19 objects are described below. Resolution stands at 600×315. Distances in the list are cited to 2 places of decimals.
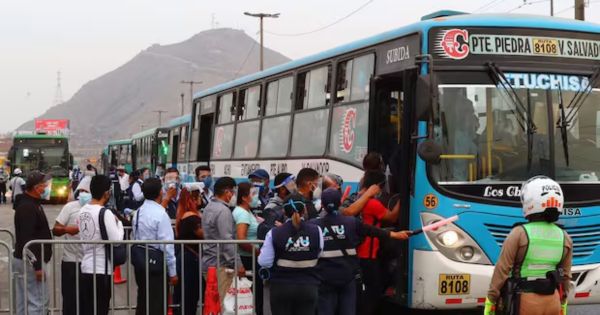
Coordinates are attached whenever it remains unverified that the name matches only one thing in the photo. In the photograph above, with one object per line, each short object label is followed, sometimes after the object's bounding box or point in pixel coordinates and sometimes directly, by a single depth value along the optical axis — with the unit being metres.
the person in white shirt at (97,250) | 7.43
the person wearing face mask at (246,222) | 7.81
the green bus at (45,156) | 34.69
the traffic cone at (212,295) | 7.66
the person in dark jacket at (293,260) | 6.12
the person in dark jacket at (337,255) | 6.50
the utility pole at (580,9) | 19.33
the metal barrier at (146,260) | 7.41
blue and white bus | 8.07
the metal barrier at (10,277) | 7.59
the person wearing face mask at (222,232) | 7.71
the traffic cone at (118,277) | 11.07
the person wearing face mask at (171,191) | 11.16
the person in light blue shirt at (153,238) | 7.72
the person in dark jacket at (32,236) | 7.99
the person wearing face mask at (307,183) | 6.80
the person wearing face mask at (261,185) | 10.45
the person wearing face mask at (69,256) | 7.59
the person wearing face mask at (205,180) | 11.65
